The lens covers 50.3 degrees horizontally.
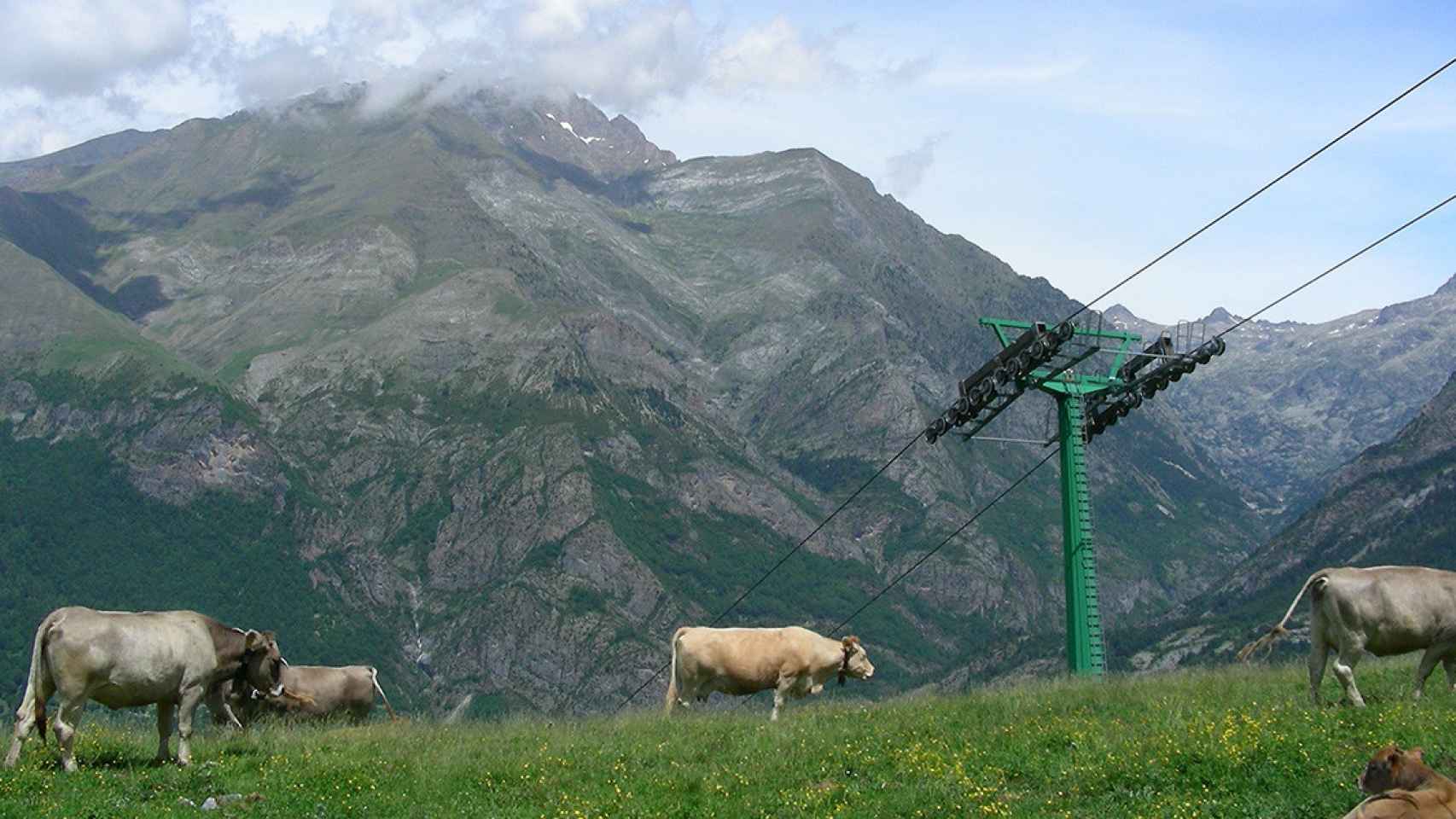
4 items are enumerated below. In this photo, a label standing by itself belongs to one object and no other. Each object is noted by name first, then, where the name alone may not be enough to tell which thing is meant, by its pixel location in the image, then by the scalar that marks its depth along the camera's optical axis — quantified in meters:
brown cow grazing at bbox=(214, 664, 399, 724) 38.06
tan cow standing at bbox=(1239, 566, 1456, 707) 29.50
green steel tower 49.25
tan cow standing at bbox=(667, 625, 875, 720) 41.25
